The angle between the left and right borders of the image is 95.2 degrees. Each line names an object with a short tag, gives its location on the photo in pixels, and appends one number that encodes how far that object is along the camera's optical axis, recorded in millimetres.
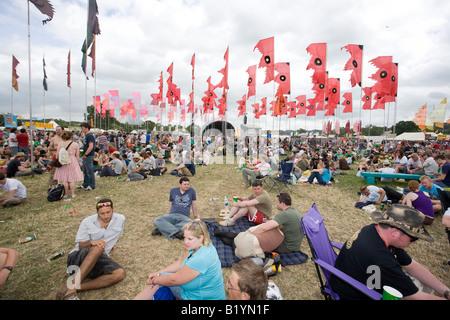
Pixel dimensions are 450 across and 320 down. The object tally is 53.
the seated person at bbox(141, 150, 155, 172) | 10537
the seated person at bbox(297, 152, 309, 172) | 11102
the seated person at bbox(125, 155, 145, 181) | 9195
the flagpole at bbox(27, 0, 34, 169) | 8328
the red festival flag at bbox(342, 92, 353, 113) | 23703
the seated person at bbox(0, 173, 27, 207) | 5488
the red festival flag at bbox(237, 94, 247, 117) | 29100
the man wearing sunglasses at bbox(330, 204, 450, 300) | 1960
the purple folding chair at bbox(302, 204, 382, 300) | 2362
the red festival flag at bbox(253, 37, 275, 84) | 12285
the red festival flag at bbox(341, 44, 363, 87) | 13812
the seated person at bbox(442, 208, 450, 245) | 3434
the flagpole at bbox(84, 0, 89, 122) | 10342
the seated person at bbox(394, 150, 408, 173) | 11039
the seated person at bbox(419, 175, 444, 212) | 5692
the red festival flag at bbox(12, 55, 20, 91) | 15063
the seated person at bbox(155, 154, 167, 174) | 10531
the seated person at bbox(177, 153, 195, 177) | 10133
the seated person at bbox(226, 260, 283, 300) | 1617
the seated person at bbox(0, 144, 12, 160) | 9003
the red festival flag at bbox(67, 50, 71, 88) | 17725
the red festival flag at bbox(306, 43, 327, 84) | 12352
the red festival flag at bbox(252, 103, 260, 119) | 31572
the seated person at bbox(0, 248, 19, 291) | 2410
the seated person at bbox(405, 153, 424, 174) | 9894
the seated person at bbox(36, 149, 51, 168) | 10486
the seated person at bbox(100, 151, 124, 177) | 9695
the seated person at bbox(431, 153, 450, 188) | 6418
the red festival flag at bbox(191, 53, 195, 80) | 18241
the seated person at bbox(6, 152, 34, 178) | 8523
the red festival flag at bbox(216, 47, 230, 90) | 15025
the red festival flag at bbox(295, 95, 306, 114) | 26808
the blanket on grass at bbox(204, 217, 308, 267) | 3655
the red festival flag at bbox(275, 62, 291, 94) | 14461
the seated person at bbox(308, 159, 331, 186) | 9313
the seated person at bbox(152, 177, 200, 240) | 4398
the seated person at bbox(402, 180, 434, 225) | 4961
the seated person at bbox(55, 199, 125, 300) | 2758
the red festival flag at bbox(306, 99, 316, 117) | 25803
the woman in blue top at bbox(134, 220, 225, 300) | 1984
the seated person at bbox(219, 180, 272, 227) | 4555
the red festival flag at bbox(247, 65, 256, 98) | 15883
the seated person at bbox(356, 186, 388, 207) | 6500
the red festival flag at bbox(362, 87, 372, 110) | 20541
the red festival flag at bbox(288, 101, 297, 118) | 29206
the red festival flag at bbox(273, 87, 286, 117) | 15603
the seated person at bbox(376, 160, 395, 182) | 9398
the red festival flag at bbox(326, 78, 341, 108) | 19172
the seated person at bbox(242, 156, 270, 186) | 8656
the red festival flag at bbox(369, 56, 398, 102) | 14672
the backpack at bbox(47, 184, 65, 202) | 6078
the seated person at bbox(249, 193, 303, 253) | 3492
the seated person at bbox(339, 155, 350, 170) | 13062
